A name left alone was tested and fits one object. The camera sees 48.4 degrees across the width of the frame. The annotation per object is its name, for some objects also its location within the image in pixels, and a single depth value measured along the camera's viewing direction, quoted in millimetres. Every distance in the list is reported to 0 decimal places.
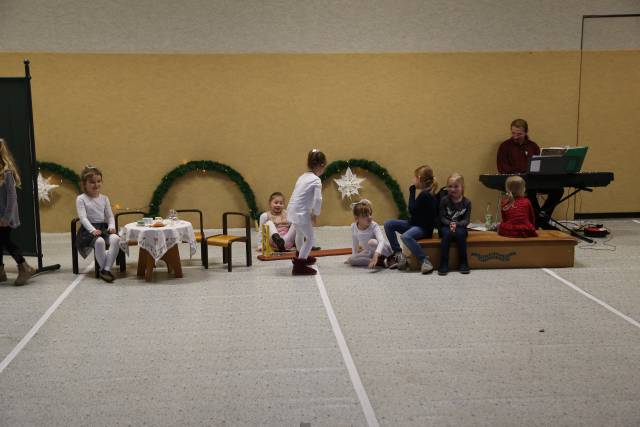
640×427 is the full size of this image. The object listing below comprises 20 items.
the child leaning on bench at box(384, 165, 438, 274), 7867
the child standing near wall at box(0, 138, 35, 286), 7391
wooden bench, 7953
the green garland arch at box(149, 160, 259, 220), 10344
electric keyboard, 9328
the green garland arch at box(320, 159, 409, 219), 10586
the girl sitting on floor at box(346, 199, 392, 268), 8094
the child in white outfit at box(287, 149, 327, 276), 7562
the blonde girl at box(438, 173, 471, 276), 7805
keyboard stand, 9477
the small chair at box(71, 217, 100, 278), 7740
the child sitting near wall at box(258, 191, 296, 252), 8836
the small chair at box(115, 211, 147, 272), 8008
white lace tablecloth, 7488
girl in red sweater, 8133
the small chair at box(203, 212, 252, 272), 7980
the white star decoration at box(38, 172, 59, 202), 10258
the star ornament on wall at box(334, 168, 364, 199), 10648
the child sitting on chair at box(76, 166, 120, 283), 7691
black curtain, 7734
